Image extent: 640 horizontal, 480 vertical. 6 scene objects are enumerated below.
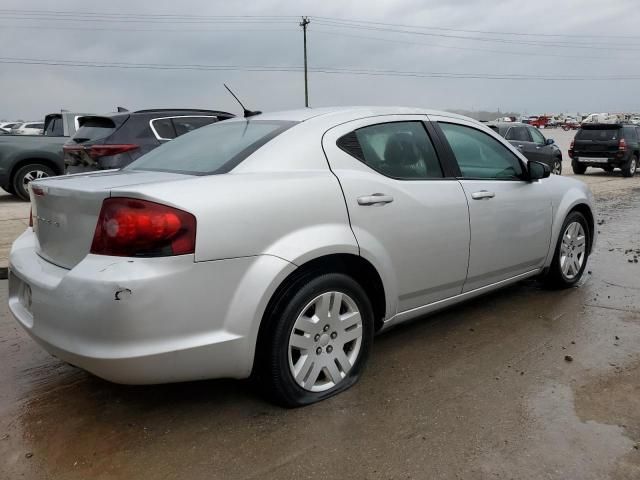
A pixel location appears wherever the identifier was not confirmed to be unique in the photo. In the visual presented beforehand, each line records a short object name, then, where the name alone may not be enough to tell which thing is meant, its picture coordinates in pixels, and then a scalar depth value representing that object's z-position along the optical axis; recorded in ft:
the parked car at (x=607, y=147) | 55.36
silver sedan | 7.79
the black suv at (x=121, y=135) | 22.33
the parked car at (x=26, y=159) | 34.30
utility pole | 137.69
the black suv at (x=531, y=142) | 51.44
